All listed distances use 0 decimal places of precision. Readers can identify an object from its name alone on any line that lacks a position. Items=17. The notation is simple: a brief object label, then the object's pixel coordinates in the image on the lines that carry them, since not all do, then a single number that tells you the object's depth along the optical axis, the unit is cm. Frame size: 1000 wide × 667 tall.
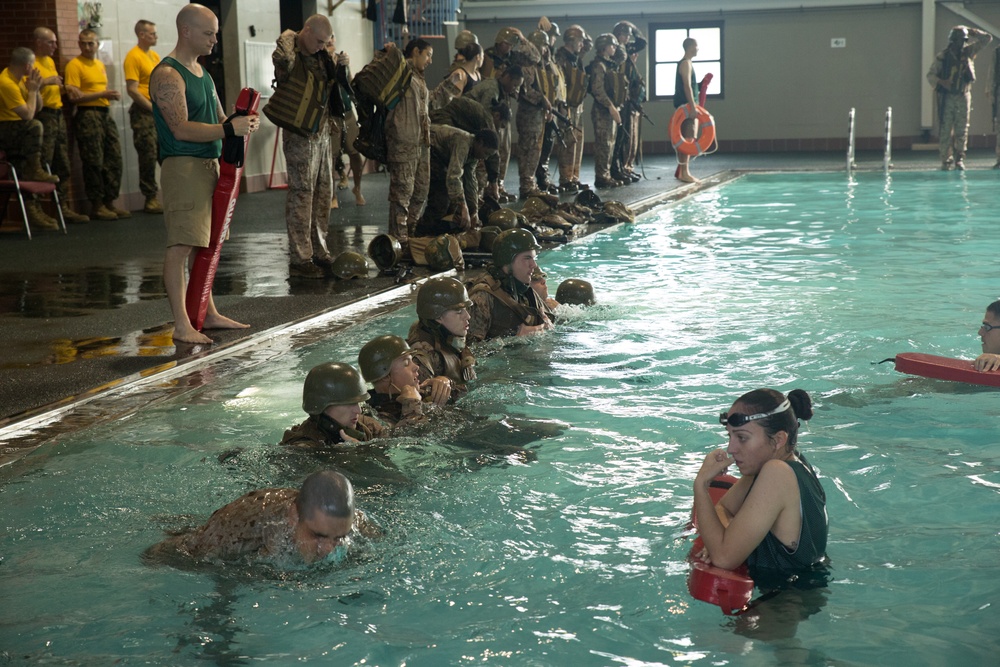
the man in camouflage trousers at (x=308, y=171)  1078
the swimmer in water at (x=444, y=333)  730
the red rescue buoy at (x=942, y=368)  730
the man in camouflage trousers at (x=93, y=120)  1645
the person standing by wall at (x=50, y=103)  1565
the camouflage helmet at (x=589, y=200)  1773
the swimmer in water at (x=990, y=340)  715
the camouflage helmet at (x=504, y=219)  1408
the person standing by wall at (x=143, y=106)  1739
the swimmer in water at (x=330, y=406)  586
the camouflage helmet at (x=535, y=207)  1582
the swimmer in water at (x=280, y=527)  447
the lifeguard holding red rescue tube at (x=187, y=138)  795
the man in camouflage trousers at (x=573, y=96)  2128
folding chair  1452
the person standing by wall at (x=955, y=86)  2333
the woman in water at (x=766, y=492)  435
